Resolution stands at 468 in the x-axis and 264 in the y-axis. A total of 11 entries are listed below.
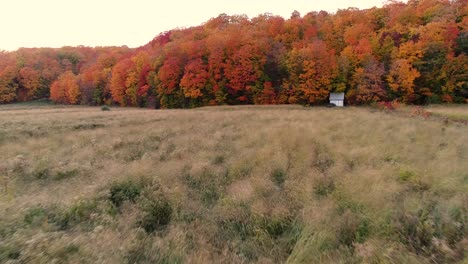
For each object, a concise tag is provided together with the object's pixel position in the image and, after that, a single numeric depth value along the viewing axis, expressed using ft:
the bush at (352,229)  17.42
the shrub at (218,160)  36.24
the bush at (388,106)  126.20
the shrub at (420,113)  90.76
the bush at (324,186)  24.47
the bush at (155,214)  20.93
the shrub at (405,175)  25.78
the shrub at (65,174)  31.73
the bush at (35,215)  17.71
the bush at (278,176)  28.51
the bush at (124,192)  24.24
